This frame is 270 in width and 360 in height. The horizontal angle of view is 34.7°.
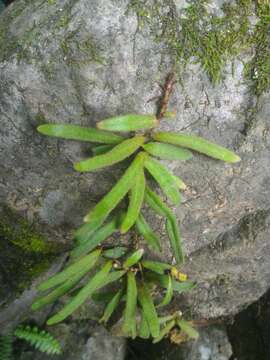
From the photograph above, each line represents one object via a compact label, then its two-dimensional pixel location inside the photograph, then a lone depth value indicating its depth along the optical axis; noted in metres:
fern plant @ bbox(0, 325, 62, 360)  0.43
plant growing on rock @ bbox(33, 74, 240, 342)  0.26
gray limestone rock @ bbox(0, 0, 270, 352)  0.27
